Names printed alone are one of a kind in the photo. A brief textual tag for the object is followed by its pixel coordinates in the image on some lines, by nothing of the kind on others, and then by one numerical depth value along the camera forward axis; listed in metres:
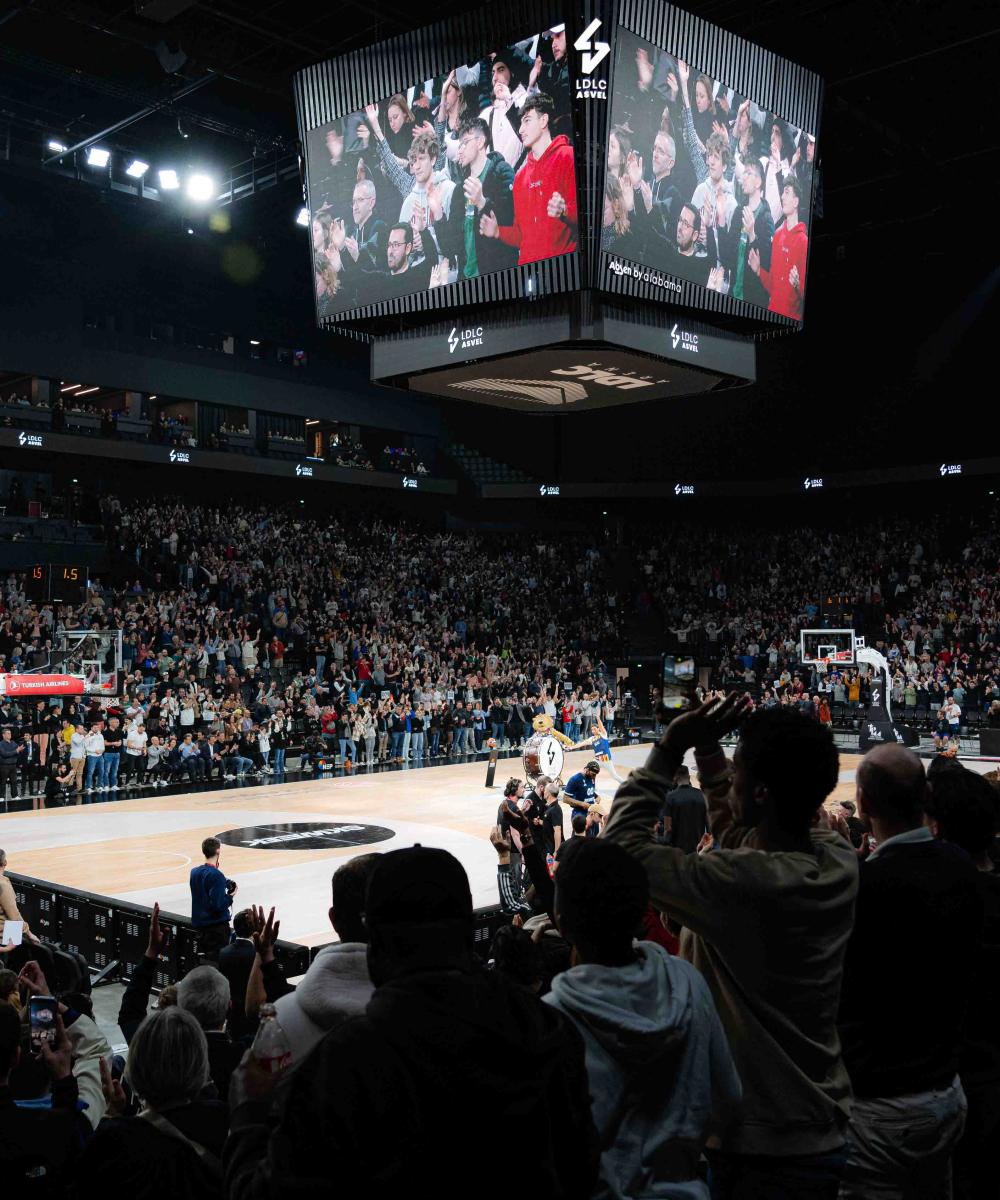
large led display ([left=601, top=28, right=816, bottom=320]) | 14.38
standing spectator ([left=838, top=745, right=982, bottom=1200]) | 2.98
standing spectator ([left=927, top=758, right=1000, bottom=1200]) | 3.49
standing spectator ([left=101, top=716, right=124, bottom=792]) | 21.59
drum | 15.19
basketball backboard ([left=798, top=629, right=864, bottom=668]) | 30.56
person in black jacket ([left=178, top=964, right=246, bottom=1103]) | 4.52
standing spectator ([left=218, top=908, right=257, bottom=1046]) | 6.96
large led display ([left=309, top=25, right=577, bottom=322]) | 14.37
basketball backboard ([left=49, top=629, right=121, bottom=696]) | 22.72
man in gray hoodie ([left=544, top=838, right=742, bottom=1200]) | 2.35
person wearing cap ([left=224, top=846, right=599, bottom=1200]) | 1.73
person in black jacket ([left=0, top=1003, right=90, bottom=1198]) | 2.82
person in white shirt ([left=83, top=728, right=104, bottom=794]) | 21.30
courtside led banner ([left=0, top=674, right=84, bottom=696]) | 20.82
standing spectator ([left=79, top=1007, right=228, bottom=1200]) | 2.67
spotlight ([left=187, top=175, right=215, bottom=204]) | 25.75
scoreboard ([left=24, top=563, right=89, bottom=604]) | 27.84
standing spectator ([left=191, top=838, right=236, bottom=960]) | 9.02
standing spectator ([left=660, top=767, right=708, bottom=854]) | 8.98
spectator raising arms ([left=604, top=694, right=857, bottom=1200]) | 2.66
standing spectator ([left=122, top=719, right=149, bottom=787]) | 21.98
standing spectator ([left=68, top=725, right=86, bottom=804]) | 21.17
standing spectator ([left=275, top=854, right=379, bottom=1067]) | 2.76
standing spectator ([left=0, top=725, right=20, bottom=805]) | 19.92
